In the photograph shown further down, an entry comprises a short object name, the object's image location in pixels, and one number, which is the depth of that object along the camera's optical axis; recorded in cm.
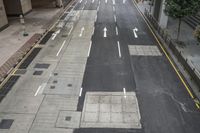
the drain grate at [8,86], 1784
